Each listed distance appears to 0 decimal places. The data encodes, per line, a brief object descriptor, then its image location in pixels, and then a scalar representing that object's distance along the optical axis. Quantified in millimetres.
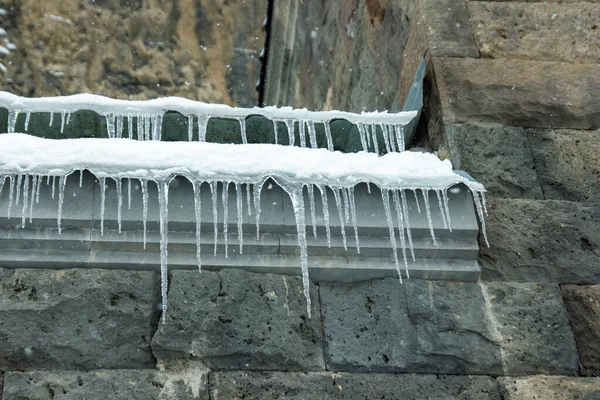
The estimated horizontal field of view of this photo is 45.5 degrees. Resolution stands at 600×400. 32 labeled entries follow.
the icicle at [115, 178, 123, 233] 2436
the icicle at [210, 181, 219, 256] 2471
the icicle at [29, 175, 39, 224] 2416
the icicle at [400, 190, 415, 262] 2560
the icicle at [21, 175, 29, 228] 2410
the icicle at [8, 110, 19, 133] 2844
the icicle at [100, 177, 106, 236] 2430
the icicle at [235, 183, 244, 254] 2492
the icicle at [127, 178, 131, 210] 2465
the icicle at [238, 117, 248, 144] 2984
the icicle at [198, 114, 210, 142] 2916
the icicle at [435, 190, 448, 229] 2605
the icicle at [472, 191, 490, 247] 2646
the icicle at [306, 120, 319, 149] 3025
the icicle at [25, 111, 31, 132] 2855
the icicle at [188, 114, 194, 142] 2920
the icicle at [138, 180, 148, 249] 2447
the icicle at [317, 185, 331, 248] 2531
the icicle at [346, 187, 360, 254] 2545
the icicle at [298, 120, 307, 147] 3010
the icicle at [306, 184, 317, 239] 2530
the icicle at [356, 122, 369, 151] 3094
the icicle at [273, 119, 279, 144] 3002
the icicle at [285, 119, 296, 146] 2971
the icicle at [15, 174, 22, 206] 2402
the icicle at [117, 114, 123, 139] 2909
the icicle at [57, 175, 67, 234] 2418
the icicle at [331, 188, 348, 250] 2545
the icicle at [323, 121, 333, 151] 3037
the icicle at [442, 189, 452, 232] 2600
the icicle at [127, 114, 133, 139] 2893
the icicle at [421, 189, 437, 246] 2574
